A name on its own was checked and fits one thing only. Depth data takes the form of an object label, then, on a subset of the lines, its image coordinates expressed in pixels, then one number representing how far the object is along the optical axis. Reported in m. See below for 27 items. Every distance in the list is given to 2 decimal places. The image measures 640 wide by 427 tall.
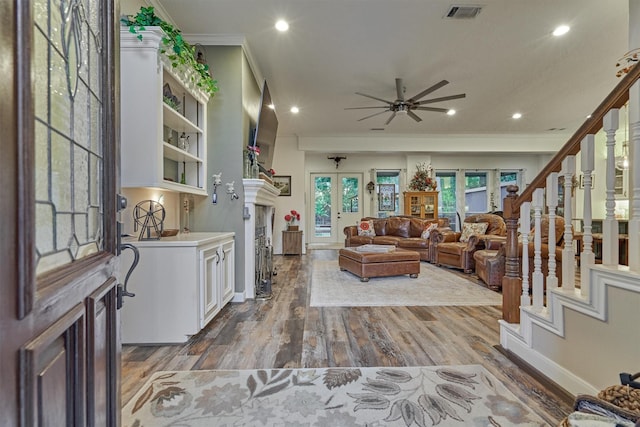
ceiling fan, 4.28
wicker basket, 0.85
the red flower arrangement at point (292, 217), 7.34
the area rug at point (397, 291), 3.30
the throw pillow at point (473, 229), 5.54
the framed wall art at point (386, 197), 8.88
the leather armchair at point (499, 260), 3.53
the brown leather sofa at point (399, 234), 6.00
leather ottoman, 4.24
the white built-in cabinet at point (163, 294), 2.24
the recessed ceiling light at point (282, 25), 3.06
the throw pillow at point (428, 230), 6.02
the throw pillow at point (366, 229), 6.54
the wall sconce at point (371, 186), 8.82
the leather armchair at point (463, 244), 4.85
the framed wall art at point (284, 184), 7.38
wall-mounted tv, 3.58
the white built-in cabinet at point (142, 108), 2.23
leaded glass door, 0.44
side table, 7.06
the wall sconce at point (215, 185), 3.28
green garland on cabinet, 2.19
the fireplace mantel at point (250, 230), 3.34
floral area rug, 1.46
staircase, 1.35
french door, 9.05
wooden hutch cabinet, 7.86
